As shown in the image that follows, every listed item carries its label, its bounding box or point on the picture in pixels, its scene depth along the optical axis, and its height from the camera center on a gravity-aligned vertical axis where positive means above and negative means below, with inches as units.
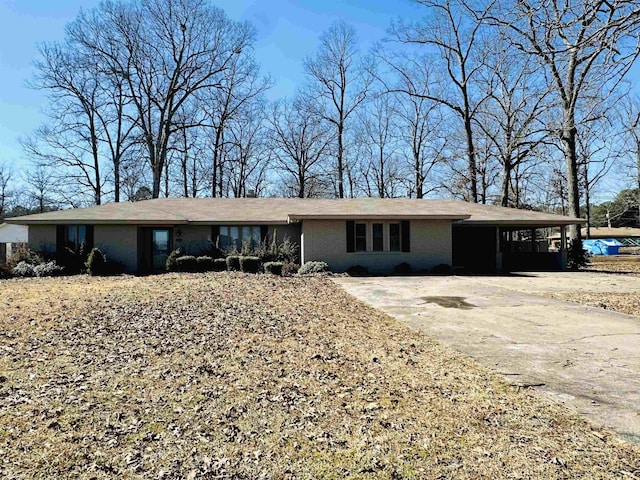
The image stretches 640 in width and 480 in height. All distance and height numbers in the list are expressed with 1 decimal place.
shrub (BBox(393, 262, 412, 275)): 677.1 -38.9
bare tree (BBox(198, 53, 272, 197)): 1232.2 +422.9
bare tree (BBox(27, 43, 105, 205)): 1082.7 +387.9
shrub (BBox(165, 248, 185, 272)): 668.1 -19.7
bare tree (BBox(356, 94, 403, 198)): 1431.0 +300.3
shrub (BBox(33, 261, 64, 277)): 625.3 -26.7
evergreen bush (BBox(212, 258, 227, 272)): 670.5 -26.8
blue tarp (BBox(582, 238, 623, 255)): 1454.2 -25.4
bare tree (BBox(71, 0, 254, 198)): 1088.8 +509.1
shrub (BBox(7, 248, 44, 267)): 649.0 -8.8
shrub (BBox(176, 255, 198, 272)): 661.3 -23.7
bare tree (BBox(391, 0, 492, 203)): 971.9 +453.0
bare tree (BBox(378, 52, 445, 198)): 1307.8 +314.2
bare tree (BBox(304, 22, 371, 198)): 1283.2 +544.5
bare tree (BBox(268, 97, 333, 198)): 1360.7 +336.0
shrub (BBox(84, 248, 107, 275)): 632.4 -18.8
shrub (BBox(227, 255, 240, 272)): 655.1 -23.6
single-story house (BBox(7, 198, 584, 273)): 677.9 +29.8
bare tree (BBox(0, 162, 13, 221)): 1738.2 +255.3
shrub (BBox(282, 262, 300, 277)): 648.4 -34.4
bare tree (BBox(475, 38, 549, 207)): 909.8 +295.0
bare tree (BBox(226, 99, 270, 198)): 1385.3 +291.2
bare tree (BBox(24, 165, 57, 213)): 1238.2 +210.2
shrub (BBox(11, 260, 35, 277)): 625.3 -26.6
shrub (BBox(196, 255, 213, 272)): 664.4 -23.4
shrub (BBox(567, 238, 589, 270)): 799.7 -30.2
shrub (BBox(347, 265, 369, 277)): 656.4 -39.7
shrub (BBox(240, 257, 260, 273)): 637.9 -25.2
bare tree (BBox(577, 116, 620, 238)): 477.5 +234.3
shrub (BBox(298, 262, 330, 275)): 641.0 -33.5
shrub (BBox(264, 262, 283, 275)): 620.1 -29.9
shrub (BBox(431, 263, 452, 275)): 678.0 -42.1
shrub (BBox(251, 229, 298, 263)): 679.7 -5.6
